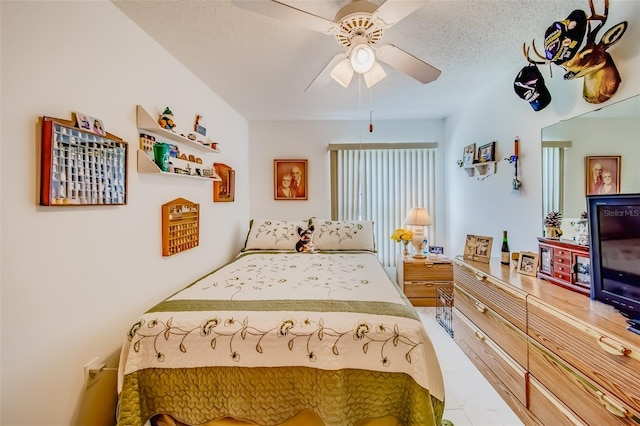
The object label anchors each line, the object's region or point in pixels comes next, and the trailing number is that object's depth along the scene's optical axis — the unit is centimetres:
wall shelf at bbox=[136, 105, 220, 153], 169
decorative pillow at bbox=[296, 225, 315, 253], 305
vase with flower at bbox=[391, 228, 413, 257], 335
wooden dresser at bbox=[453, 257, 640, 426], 97
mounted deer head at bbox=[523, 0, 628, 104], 132
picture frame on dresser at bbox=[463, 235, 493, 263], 207
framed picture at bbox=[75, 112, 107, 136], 128
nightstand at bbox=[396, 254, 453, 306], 313
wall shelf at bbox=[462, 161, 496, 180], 257
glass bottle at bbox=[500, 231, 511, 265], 197
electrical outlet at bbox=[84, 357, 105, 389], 137
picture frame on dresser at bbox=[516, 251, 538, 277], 169
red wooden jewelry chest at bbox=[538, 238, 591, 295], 139
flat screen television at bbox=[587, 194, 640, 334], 109
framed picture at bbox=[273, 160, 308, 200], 380
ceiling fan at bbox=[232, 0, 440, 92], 121
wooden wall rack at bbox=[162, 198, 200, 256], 196
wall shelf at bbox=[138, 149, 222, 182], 170
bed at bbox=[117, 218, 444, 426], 127
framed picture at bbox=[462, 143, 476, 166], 286
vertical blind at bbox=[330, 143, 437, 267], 378
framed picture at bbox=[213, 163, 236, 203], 286
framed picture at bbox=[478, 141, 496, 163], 250
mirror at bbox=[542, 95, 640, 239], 131
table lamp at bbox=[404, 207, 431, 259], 332
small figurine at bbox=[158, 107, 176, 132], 188
